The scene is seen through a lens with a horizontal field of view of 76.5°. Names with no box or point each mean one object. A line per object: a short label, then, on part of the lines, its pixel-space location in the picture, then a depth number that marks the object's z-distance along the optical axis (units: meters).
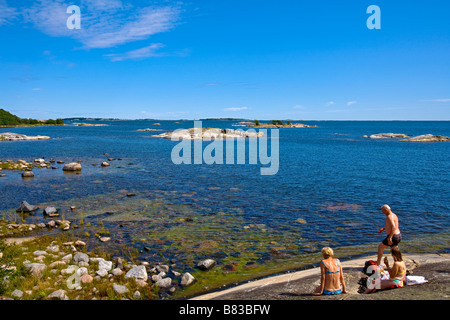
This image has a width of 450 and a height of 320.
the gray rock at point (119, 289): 12.51
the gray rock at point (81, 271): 13.73
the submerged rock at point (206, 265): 15.54
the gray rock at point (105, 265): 14.51
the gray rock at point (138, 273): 13.91
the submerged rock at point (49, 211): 24.41
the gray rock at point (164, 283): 13.57
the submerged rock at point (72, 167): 46.84
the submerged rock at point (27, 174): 41.16
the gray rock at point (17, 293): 11.41
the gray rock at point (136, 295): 12.43
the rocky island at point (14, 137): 109.37
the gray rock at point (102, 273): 13.92
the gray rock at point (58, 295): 11.62
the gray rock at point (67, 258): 15.54
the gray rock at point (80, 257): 15.43
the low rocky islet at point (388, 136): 145.98
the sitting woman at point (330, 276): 11.11
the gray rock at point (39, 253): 16.03
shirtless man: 13.02
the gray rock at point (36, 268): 13.52
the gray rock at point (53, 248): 16.85
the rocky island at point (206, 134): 131.62
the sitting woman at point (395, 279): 11.60
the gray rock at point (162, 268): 15.09
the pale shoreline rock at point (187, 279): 13.86
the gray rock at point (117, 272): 14.07
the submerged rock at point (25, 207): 24.86
